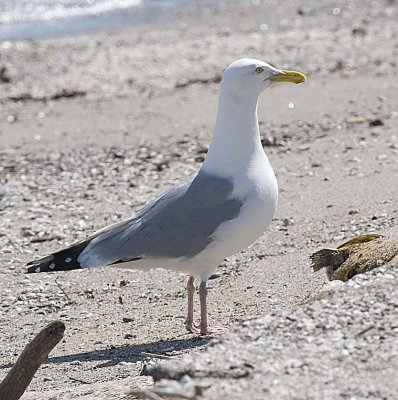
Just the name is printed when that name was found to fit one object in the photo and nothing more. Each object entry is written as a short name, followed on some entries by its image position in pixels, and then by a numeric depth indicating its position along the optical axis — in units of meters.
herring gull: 12.96
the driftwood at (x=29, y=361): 10.23
